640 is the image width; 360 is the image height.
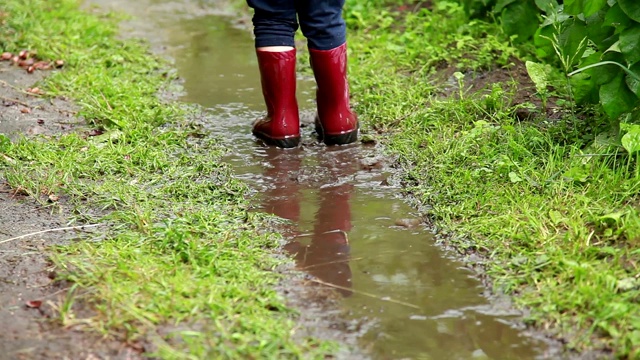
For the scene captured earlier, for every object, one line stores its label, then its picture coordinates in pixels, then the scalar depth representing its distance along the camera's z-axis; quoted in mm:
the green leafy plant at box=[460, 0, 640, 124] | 6273
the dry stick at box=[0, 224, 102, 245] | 5932
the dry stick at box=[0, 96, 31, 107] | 8937
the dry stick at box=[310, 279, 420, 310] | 5148
